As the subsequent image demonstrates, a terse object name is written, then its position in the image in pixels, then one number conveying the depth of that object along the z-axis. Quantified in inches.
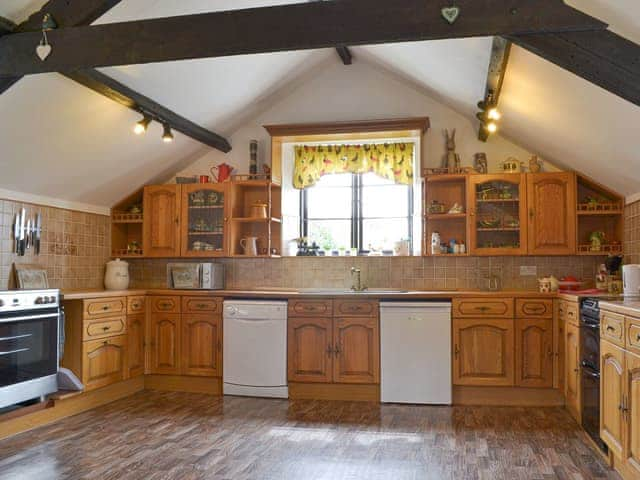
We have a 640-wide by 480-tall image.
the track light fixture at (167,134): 185.7
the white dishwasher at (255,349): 202.4
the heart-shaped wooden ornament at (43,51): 129.3
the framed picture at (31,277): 182.1
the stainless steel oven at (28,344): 150.8
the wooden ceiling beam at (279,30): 109.6
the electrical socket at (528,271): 213.2
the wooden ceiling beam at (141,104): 156.2
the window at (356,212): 234.7
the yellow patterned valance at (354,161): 228.7
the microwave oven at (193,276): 220.2
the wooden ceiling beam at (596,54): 111.5
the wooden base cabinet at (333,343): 197.8
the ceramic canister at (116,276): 225.9
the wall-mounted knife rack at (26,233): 183.5
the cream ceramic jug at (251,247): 226.7
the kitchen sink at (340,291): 201.9
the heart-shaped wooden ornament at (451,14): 110.9
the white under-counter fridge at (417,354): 192.2
